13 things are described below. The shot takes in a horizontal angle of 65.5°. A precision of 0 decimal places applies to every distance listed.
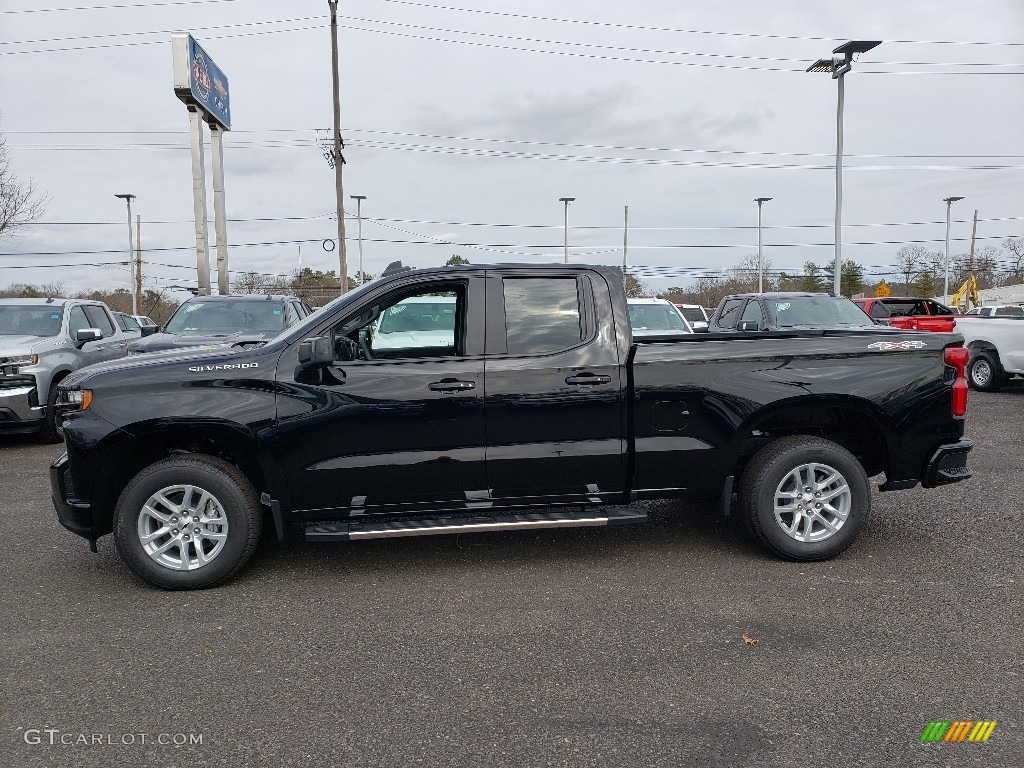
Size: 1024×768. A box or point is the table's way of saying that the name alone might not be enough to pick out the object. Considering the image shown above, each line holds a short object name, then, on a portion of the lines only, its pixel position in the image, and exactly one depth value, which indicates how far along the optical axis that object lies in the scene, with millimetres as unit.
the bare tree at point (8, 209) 21375
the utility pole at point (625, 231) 60250
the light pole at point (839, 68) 20594
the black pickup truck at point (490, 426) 4691
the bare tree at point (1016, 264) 65312
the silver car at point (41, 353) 9492
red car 18625
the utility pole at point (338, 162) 27469
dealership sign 18531
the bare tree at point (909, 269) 64400
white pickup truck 14242
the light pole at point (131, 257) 48844
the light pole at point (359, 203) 47791
